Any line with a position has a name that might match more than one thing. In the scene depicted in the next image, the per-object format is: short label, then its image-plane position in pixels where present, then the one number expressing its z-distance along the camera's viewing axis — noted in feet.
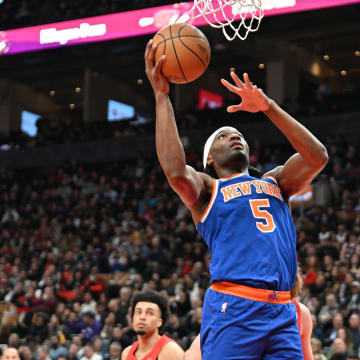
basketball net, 19.34
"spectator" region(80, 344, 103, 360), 36.06
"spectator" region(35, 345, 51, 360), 38.32
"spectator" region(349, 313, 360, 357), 31.71
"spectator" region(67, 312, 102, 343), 41.60
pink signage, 54.34
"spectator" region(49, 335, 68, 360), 39.17
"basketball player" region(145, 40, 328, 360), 11.50
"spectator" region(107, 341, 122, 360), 34.32
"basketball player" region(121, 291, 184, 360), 18.63
